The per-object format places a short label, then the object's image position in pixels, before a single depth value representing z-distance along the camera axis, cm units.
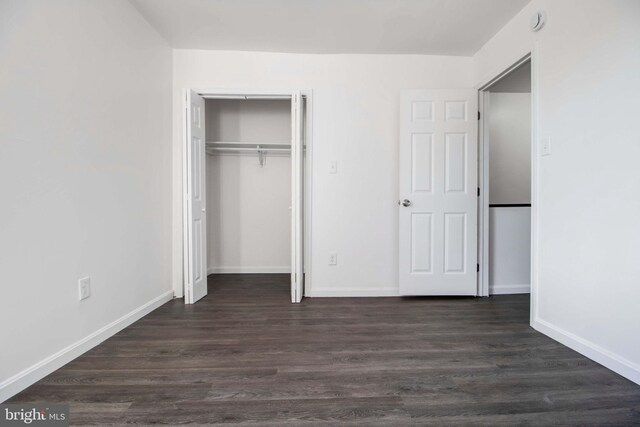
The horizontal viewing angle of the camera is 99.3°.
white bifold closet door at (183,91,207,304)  257
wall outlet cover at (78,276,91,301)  171
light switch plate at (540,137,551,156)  192
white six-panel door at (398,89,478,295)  269
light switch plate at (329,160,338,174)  282
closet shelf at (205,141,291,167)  346
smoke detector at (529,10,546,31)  195
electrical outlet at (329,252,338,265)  284
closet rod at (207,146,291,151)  356
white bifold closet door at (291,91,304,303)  263
